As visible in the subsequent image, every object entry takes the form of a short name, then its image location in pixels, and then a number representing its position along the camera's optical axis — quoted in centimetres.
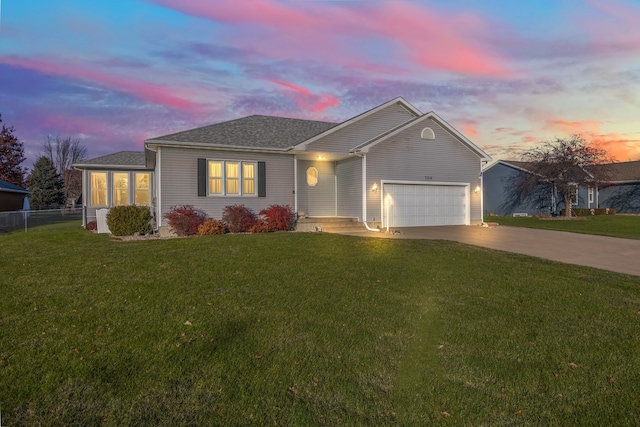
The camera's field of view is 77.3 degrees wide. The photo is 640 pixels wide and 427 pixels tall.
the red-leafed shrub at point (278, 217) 1524
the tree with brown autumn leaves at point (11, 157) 4500
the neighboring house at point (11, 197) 2984
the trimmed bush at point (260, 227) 1486
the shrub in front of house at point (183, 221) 1437
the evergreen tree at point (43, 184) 4816
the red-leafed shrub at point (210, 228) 1409
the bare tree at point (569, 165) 2744
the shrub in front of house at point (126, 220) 1414
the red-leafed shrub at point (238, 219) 1503
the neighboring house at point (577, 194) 3206
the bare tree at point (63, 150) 6359
